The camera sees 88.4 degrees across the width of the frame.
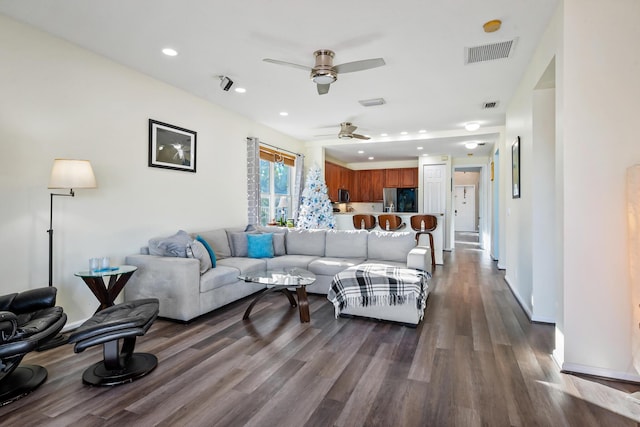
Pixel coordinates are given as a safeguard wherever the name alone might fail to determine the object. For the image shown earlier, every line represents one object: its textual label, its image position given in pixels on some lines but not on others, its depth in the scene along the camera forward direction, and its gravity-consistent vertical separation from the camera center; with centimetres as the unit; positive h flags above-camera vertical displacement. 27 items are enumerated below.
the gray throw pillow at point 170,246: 363 -36
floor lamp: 280 +31
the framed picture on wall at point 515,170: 405 +57
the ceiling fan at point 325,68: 303 +137
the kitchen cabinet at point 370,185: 1031 +92
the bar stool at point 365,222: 711 -19
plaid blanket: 327 -76
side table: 293 -64
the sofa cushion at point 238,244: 481 -45
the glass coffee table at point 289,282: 328 -69
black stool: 218 -85
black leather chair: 194 -76
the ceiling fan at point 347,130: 573 +146
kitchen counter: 667 -31
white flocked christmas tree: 690 +15
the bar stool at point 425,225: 652 -23
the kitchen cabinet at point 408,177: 978 +109
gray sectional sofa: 339 -63
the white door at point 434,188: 895 +70
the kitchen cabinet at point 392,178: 1002 +109
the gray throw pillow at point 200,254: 361 -45
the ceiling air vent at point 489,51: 315 +161
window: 648 +59
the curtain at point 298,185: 727 +63
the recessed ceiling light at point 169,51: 326 +163
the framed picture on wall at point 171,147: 405 +87
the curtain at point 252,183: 579 +53
